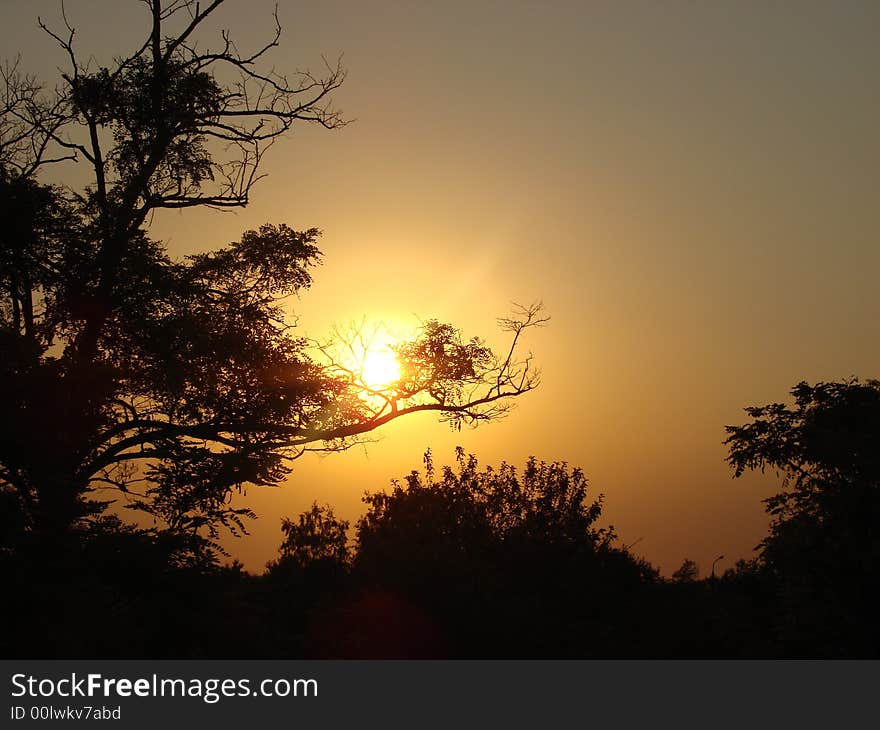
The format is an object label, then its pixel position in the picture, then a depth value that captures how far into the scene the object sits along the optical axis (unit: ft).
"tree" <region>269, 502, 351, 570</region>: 190.19
